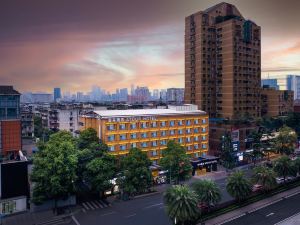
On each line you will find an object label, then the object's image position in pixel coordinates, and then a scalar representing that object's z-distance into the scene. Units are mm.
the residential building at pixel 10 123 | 45716
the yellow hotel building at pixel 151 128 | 50922
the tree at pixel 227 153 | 61533
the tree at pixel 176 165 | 46162
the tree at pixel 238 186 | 37039
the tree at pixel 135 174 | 41253
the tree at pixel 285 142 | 66972
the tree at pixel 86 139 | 47302
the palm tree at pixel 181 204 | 29948
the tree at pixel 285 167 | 45517
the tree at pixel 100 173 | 40162
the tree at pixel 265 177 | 39443
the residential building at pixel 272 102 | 92582
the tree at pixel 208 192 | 33518
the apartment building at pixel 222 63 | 81515
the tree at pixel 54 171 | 37039
